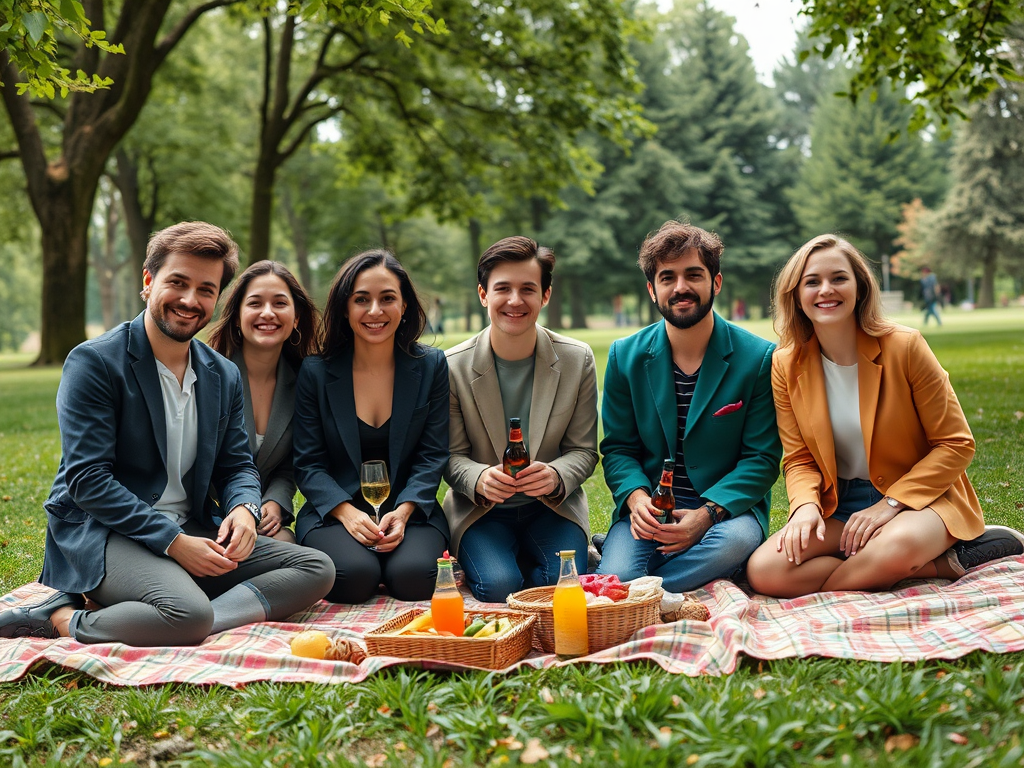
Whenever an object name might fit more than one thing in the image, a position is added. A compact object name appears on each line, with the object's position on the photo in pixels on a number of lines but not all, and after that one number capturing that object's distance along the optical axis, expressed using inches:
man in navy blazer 168.2
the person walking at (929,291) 1145.4
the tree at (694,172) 1774.1
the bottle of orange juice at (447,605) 155.9
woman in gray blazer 214.2
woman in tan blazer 182.4
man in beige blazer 198.8
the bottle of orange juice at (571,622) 151.3
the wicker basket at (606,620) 153.7
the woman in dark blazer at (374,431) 200.4
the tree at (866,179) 1984.5
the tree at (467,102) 660.1
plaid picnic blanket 145.1
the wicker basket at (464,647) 146.4
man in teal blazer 192.2
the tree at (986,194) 1544.0
